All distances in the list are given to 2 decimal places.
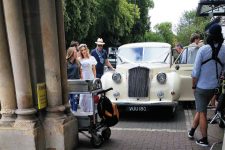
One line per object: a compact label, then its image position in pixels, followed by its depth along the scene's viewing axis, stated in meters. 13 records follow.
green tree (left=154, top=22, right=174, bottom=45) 107.75
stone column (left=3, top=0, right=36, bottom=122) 5.07
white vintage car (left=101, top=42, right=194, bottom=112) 8.17
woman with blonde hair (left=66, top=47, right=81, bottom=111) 7.88
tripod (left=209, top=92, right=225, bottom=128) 6.65
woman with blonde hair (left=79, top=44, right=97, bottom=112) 8.62
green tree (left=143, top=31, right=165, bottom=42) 82.69
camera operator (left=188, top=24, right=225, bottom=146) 5.74
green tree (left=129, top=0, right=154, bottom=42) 52.56
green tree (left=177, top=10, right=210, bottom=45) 64.38
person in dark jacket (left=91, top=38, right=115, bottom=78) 10.16
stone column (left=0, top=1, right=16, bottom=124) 5.20
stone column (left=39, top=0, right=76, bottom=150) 5.29
